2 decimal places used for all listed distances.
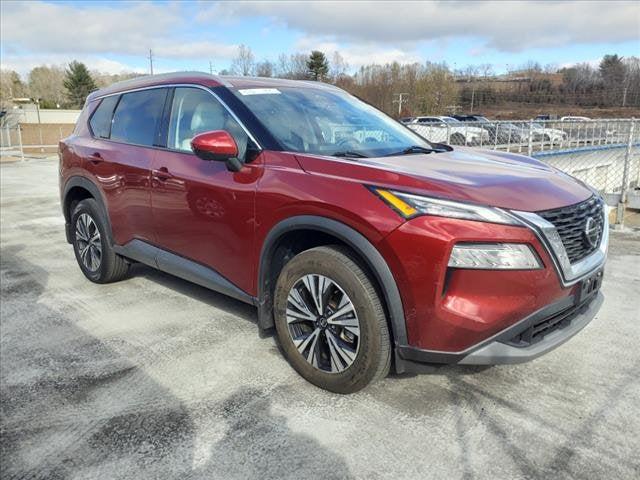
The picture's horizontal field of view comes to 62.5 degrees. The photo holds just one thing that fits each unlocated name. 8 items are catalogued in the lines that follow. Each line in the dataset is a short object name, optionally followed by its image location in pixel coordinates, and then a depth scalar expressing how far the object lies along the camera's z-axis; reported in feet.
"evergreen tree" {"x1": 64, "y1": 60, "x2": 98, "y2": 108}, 287.89
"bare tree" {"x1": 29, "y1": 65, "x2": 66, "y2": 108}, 364.99
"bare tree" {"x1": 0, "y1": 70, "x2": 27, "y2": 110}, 307.41
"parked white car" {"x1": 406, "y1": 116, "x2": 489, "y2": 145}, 43.29
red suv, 7.98
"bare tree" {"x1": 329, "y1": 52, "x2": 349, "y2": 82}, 265.17
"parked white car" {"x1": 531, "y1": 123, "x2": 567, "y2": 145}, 53.10
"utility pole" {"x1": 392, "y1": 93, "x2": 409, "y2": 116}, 220.06
